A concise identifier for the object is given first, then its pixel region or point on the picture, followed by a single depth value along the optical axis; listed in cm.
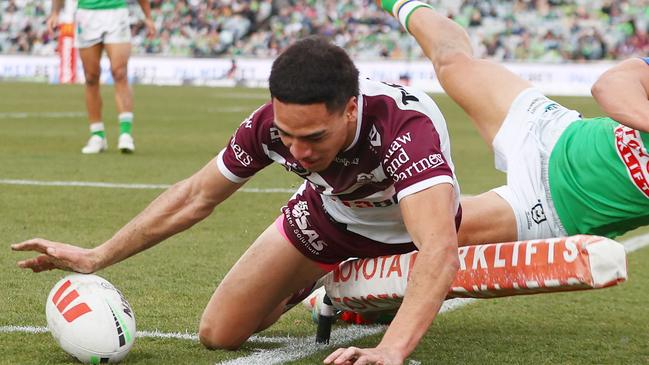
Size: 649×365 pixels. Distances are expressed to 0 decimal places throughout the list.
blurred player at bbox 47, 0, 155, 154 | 1148
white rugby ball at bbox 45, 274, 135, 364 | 403
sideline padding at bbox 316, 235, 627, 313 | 368
